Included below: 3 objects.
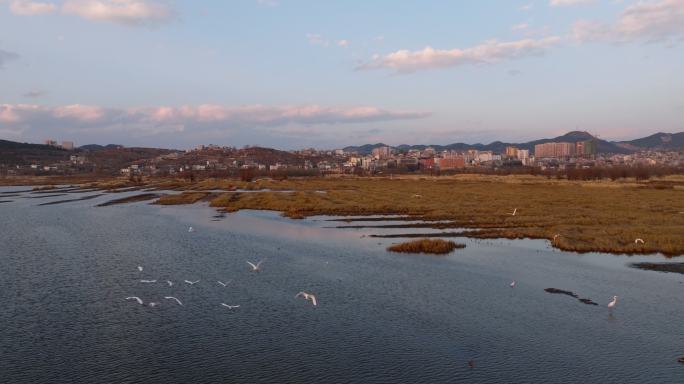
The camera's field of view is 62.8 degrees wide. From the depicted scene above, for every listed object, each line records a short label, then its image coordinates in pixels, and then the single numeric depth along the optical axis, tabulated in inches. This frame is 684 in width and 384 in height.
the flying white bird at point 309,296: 895.6
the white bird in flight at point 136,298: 900.0
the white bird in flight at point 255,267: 1140.7
